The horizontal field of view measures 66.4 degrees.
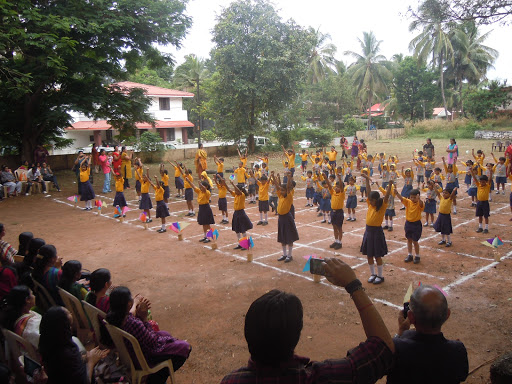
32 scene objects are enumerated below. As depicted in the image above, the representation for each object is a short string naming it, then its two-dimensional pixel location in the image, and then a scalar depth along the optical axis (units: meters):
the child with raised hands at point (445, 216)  9.17
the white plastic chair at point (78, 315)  4.29
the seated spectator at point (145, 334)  3.58
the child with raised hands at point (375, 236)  7.27
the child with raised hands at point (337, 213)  9.46
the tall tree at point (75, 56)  15.00
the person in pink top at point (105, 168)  17.67
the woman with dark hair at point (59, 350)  3.16
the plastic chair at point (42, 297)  4.61
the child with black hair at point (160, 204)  11.45
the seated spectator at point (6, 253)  5.51
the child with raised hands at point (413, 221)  8.21
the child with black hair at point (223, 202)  11.82
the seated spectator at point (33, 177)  17.70
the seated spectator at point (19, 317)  3.74
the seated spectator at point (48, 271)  4.65
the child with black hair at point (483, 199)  10.15
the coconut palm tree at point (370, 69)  43.88
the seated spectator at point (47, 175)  18.56
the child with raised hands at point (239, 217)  9.80
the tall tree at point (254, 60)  25.91
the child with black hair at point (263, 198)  11.71
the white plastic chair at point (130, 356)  3.47
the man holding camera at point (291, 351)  1.90
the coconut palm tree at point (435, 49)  38.88
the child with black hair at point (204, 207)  10.20
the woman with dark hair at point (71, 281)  4.49
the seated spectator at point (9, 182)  16.94
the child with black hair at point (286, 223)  8.56
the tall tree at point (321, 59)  42.91
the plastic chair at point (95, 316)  3.95
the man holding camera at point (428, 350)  2.35
